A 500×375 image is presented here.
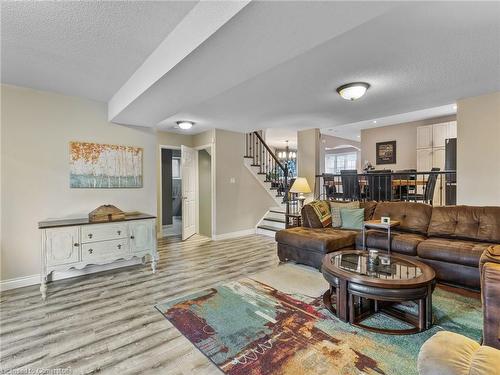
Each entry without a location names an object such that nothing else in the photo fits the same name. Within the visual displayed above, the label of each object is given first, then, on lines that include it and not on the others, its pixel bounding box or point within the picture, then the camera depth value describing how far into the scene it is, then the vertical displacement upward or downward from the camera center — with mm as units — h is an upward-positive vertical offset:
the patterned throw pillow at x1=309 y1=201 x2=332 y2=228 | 4387 -500
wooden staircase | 6391 +209
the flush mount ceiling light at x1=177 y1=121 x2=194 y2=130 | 5088 +1238
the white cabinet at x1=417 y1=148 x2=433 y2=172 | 6613 +622
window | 11008 +994
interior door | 5785 -108
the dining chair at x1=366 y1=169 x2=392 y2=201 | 5098 -62
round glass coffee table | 2041 -878
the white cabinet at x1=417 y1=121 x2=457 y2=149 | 6207 +1255
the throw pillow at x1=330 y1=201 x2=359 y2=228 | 4359 -453
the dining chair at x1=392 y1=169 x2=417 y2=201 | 5225 -158
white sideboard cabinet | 2959 -741
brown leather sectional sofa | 2926 -769
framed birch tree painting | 3641 +298
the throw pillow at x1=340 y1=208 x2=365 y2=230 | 4184 -583
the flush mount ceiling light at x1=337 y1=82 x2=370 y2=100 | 3281 +1245
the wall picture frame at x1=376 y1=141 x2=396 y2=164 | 7616 +948
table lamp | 5355 -52
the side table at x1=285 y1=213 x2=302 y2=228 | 4883 -770
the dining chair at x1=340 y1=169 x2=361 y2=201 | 5453 -39
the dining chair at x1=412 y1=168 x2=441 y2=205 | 4699 -120
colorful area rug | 1755 -1259
